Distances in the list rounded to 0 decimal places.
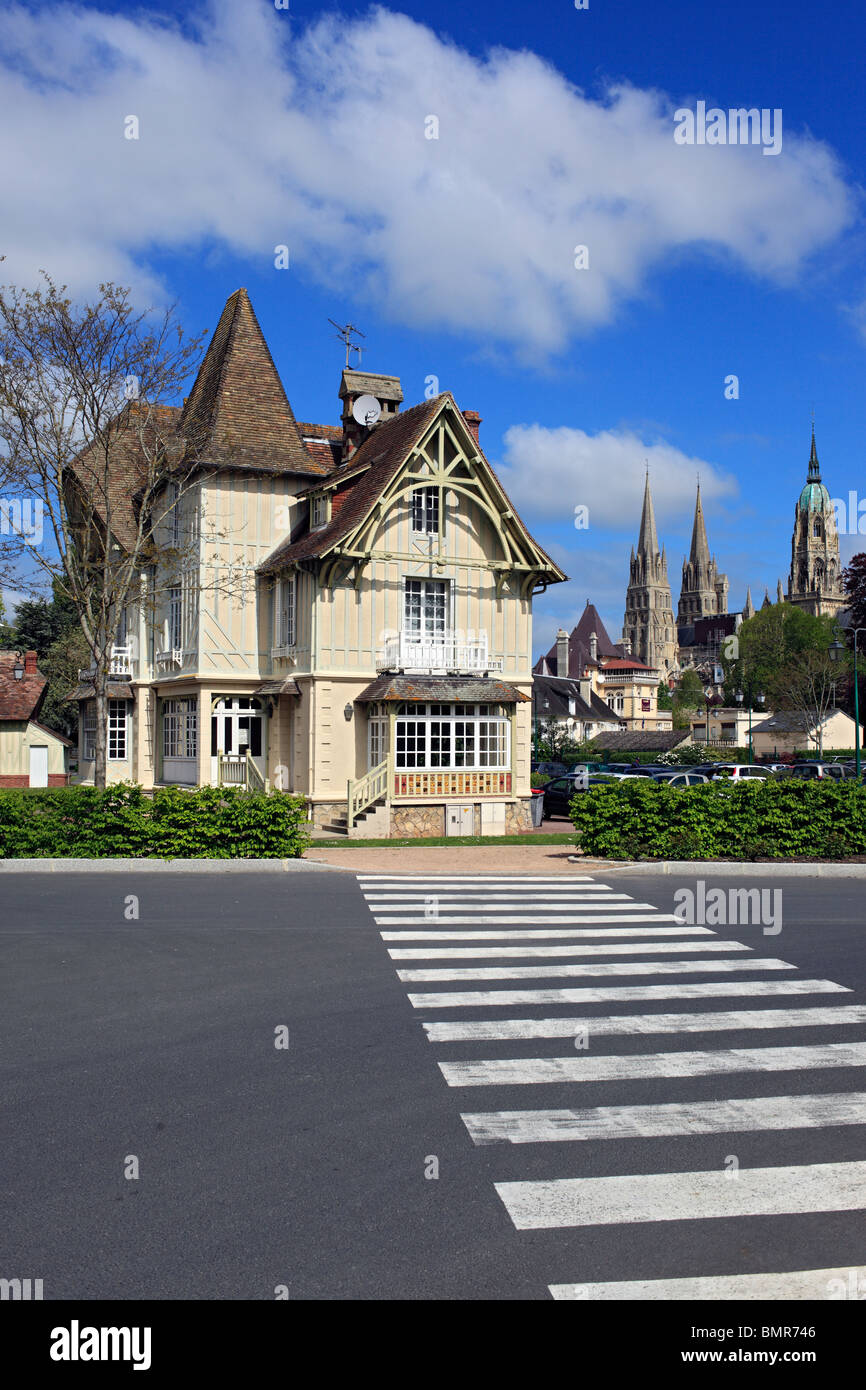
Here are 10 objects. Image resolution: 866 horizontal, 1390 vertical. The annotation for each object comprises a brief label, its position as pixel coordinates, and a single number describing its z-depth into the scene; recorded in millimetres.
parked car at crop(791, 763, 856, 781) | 44362
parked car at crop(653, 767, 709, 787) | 36750
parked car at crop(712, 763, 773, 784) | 42750
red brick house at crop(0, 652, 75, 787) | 42500
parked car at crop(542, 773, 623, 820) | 33406
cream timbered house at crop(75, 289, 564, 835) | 27000
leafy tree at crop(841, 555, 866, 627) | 77125
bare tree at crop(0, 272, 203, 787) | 22859
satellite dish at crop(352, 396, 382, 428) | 31266
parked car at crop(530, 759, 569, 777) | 42106
